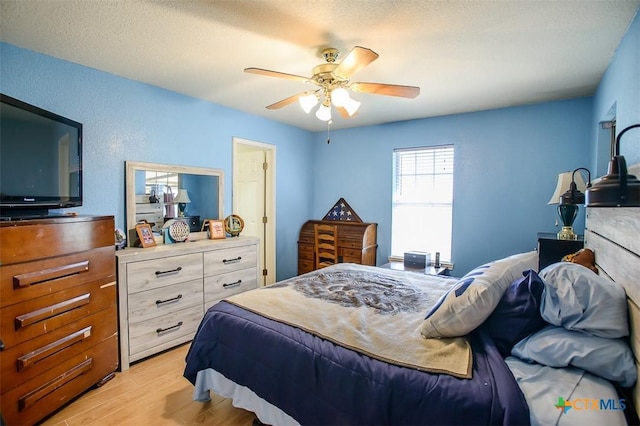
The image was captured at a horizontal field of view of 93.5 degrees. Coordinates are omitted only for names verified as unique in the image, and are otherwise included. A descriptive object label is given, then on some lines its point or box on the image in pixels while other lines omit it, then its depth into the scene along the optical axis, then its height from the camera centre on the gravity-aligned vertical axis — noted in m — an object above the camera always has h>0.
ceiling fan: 2.05 +0.84
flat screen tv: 1.75 +0.27
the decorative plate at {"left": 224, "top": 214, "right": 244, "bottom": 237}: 3.49 -0.24
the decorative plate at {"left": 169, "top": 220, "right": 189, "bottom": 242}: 3.05 -0.28
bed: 1.08 -0.65
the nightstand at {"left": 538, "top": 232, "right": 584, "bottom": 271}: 2.34 -0.33
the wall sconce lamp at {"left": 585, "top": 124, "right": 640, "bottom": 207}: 0.94 +0.06
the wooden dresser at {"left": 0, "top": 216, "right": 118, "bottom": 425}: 1.59 -0.67
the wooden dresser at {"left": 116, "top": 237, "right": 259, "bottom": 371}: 2.37 -0.76
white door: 4.25 +0.11
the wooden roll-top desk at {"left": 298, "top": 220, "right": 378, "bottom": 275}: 4.10 -0.55
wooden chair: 4.07 -0.54
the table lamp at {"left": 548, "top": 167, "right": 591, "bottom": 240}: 2.36 +0.07
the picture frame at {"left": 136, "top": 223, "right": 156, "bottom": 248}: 2.72 -0.29
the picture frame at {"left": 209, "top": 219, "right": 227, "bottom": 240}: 3.34 -0.29
